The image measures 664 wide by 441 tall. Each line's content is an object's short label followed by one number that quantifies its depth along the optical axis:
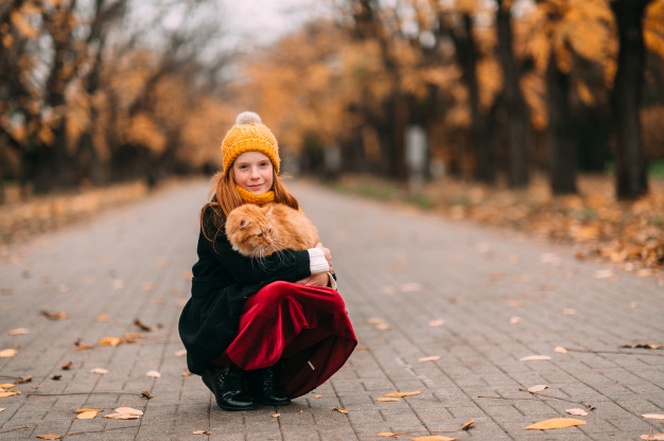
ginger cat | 4.42
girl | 4.49
